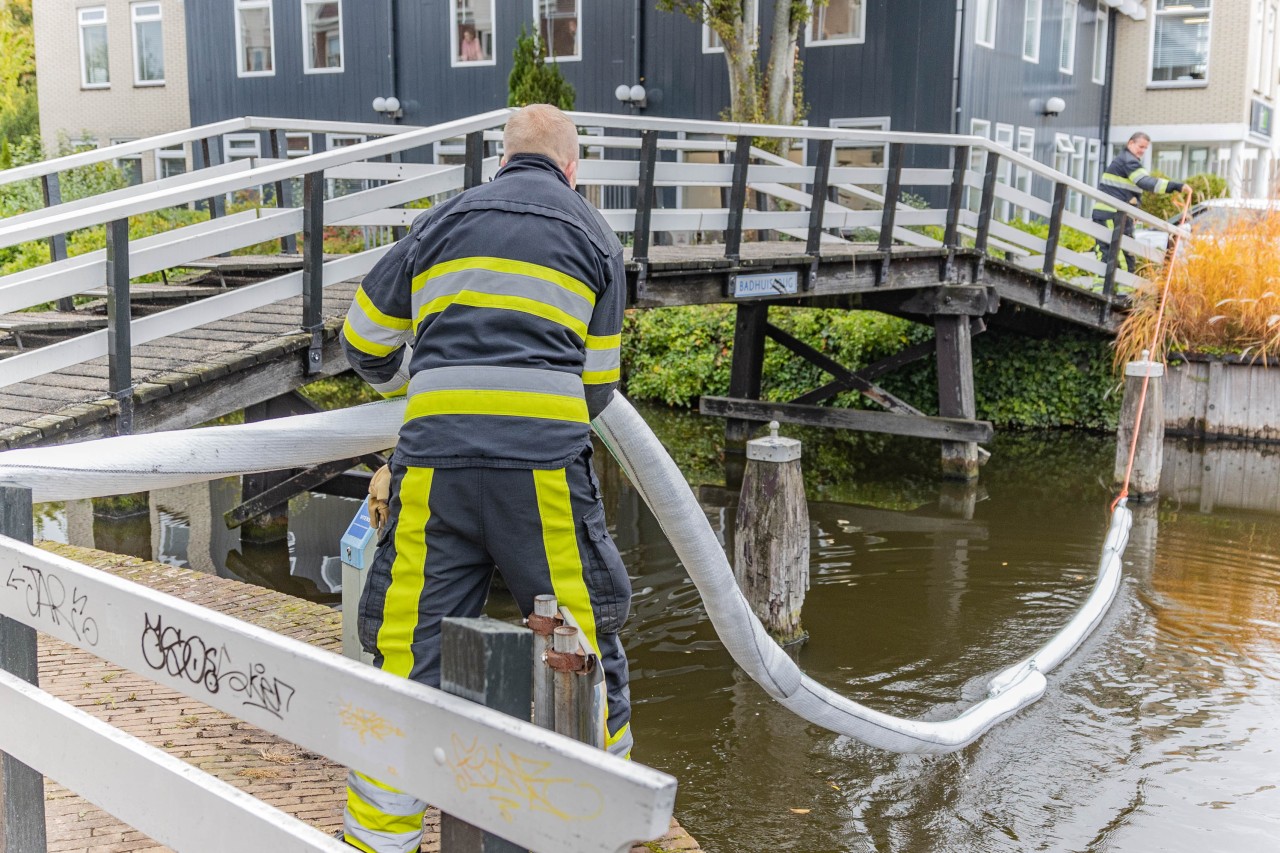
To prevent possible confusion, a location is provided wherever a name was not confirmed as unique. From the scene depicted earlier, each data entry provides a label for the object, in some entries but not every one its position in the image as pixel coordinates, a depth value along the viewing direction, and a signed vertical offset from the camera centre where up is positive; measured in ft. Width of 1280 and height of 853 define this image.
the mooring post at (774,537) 22.25 -6.61
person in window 75.25 +6.16
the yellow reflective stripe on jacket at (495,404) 8.88 -1.73
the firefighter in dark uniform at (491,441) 8.84 -1.97
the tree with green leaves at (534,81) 62.39 +3.56
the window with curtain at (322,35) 79.20 +7.20
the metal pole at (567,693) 7.80 -3.27
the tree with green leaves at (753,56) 55.47 +4.38
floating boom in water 8.50 -2.29
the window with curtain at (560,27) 71.82 +7.15
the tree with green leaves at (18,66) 122.93 +9.26
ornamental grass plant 41.27 -4.46
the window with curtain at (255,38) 82.12 +7.22
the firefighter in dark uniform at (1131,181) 47.32 -0.73
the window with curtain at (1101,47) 81.46 +7.17
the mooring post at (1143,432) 33.76 -7.21
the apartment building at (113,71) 89.81 +5.65
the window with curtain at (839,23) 63.82 +6.72
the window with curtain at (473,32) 74.81 +7.07
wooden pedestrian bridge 18.13 -2.76
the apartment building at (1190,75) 82.02 +5.51
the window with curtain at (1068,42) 76.07 +6.96
